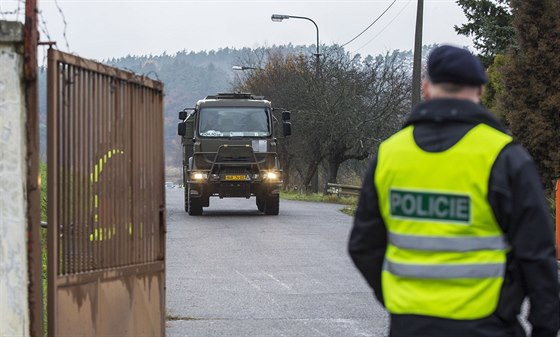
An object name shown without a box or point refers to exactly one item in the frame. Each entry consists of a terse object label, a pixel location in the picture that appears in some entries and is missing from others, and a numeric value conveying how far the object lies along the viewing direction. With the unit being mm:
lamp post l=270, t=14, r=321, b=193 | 44625
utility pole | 27172
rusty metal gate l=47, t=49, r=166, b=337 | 6426
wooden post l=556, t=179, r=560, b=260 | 15387
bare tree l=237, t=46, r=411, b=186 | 50219
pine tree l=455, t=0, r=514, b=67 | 35875
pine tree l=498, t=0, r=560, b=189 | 25312
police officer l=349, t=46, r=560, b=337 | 3807
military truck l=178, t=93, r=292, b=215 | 26719
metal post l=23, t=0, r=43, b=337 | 6441
